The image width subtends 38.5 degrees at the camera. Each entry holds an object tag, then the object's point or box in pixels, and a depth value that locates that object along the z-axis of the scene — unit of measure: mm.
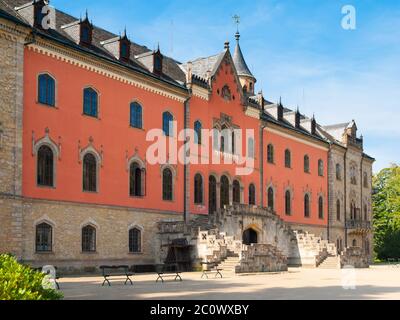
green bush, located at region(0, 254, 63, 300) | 9438
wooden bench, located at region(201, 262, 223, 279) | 31094
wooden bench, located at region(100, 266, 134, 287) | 21750
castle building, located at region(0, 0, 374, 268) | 26922
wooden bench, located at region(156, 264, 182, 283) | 27203
